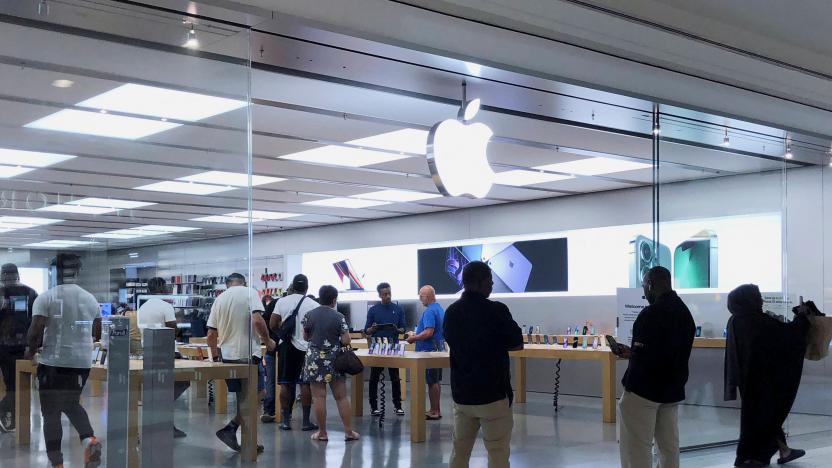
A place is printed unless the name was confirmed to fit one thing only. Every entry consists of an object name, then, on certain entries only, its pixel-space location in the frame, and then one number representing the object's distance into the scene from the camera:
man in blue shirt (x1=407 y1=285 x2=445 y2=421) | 10.08
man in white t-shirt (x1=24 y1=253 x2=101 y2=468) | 4.89
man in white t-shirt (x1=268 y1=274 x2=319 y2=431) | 9.47
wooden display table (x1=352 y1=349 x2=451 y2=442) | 8.68
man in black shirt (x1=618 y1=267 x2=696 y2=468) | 5.75
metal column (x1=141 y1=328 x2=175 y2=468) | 5.05
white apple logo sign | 6.73
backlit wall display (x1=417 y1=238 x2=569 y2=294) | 14.44
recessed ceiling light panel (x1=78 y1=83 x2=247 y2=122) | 4.94
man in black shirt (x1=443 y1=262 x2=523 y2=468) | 5.38
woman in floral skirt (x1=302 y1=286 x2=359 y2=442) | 8.53
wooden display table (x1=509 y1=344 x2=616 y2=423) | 10.34
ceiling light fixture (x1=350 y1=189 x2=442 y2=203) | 13.59
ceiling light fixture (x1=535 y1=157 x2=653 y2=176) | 11.11
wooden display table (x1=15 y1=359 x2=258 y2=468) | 4.83
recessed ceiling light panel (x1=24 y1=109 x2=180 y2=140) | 4.82
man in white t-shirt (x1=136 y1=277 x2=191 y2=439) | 5.14
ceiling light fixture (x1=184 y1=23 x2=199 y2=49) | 5.08
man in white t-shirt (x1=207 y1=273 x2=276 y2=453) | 5.37
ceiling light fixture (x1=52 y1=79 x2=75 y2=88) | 5.98
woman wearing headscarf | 7.48
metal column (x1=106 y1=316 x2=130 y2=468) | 5.04
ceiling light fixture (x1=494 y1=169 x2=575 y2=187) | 11.92
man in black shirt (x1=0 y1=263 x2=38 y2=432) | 4.77
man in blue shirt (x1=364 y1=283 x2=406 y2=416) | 10.54
